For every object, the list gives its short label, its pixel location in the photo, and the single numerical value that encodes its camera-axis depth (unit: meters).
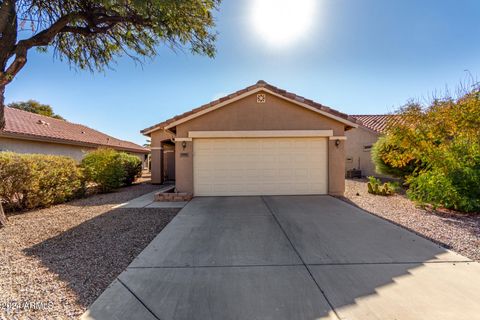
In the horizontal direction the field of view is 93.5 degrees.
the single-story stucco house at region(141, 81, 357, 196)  9.35
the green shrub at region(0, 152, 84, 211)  6.79
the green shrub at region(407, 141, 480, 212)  6.84
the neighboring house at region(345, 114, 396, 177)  17.58
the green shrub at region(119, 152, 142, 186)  13.29
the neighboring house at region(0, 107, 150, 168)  11.52
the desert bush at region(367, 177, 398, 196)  10.08
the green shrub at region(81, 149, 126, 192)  10.52
